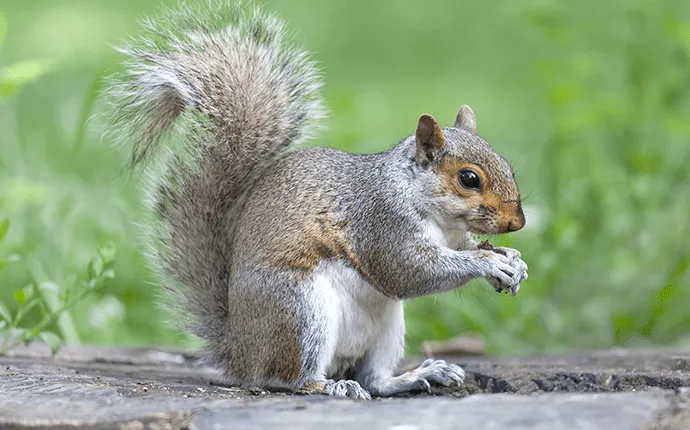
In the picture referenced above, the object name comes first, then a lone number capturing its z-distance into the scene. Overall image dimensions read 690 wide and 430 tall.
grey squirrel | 5.10
